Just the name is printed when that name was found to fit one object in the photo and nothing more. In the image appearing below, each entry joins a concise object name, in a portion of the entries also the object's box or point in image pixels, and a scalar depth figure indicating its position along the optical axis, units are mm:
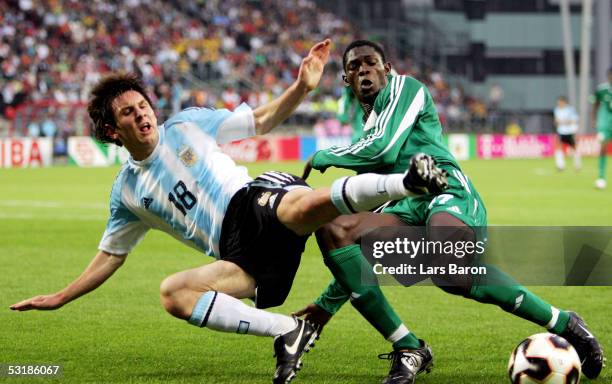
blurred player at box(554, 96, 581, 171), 56812
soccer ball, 10555
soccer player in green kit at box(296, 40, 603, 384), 11219
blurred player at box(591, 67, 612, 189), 42406
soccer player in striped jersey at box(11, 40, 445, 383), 10602
